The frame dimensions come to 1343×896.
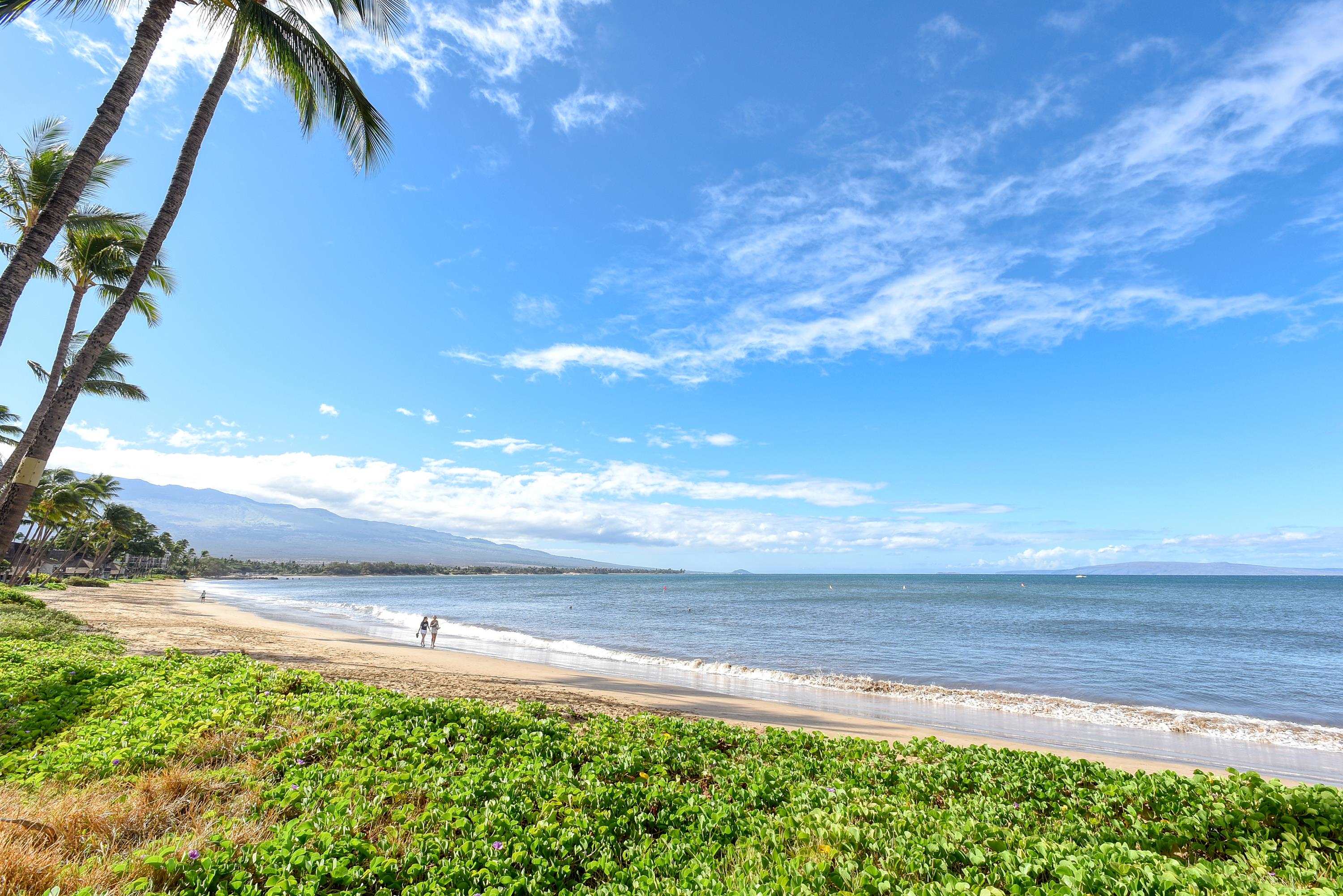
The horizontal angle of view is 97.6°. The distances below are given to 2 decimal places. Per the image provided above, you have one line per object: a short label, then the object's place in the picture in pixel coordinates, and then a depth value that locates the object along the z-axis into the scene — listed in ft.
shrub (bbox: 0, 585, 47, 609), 61.41
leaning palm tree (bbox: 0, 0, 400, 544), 28.58
